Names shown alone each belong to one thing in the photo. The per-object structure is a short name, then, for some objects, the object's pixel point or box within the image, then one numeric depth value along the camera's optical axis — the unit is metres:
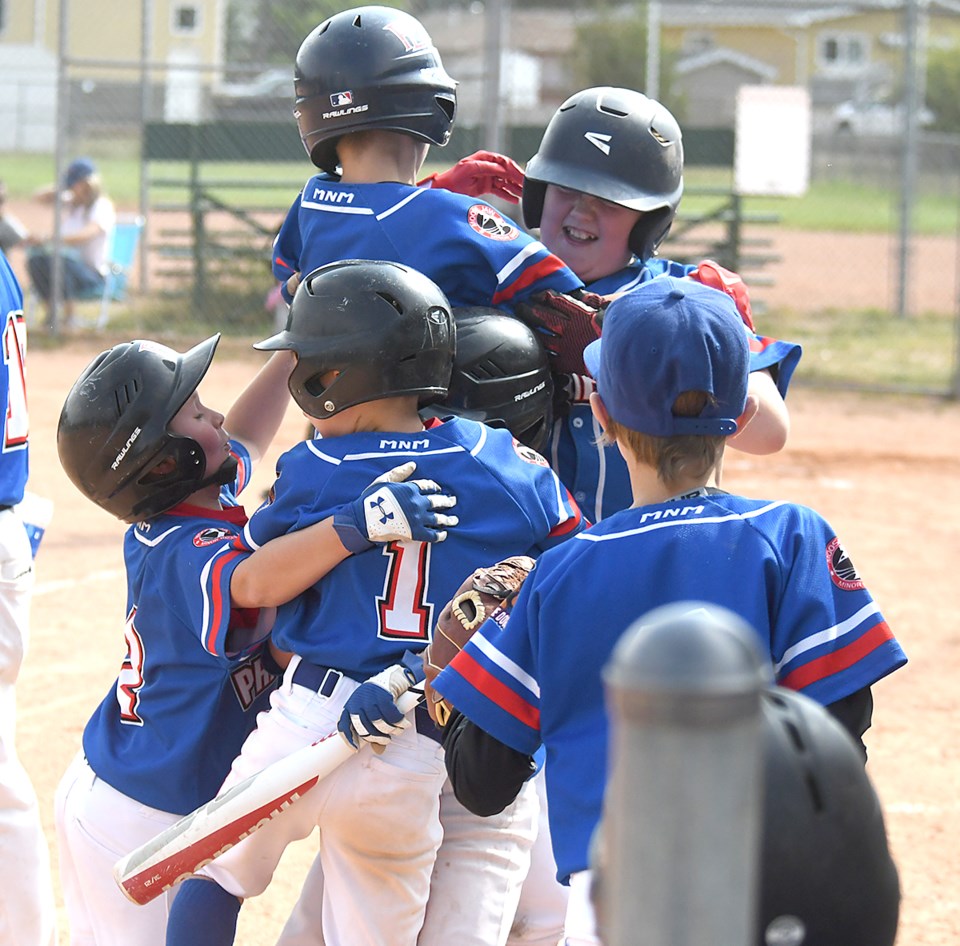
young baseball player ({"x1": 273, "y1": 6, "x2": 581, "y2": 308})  6.09
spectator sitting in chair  29.16
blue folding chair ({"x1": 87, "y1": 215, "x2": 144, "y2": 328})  29.64
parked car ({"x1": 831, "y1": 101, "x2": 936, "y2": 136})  63.71
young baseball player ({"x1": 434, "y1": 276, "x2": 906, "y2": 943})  4.33
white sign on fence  28.95
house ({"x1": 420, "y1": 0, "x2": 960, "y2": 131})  49.72
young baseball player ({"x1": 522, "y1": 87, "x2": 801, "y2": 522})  6.46
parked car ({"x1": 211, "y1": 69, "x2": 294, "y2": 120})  36.78
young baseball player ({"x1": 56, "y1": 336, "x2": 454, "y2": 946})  5.90
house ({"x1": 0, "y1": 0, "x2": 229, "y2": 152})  58.97
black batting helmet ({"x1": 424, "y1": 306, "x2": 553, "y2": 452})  5.89
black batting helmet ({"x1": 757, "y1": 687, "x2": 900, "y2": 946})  2.95
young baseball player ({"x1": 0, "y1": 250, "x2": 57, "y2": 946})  6.83
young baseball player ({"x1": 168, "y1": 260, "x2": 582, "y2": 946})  5.41
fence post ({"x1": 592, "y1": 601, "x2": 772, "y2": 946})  2.03
